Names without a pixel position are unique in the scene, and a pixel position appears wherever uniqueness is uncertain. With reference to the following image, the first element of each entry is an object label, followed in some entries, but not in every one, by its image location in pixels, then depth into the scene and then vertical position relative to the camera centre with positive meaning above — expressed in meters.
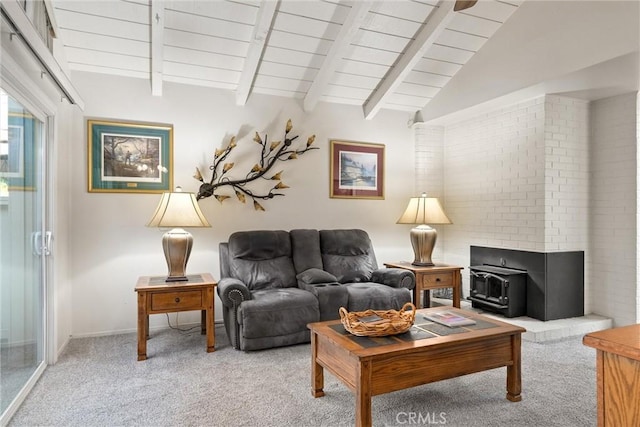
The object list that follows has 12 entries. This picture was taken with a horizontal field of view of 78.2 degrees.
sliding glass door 2.22 -0.25
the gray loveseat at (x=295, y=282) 3.18 -0.69
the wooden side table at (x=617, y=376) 1.04 -0.46
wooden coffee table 1.95 -0.80
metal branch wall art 4.04 +0.40
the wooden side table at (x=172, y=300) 3.03 -0.73
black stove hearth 3.79 -0.76
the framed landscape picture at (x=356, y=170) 4.59 +0.46
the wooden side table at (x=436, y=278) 4.00 -0.72
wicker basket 2.16 -0.65
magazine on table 2.44 -0.71
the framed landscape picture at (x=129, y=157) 3.66 +0.50
